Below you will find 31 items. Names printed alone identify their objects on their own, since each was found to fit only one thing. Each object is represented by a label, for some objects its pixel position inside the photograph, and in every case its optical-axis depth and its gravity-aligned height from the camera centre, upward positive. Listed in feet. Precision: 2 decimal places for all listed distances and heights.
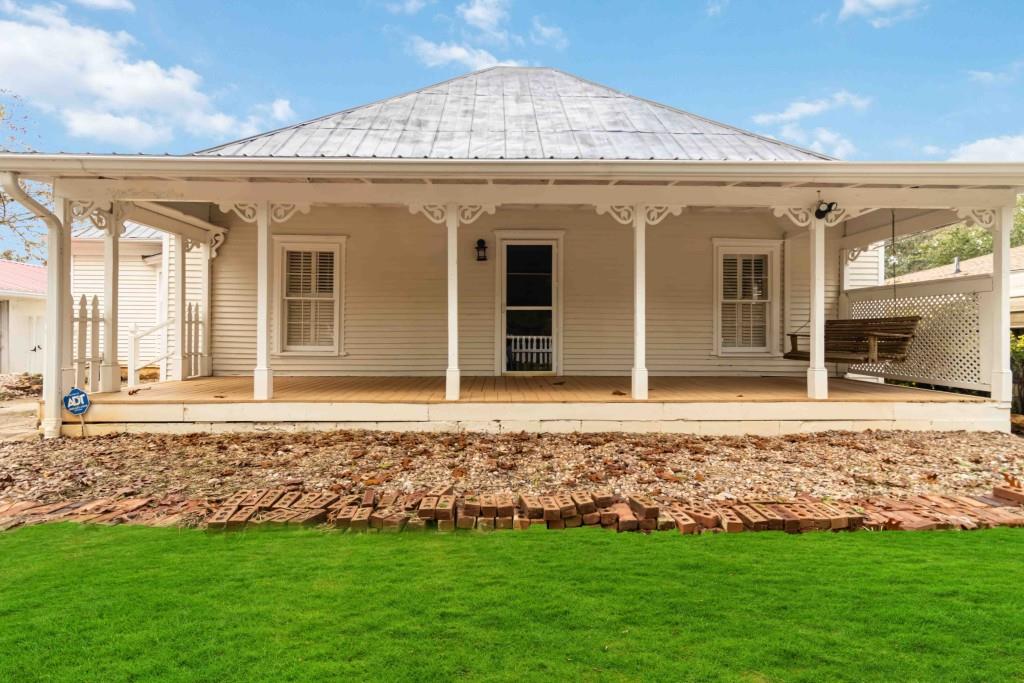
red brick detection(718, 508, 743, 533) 10.55 -3.44
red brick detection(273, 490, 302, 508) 11.81 -3.49
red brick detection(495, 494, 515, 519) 11.00 -3.34
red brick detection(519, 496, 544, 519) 11.03 -3.37
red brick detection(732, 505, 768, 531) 10.60 -3.42
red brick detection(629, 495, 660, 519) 10.75 -3.32
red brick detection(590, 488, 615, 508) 11.64 -3.36
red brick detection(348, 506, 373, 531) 10.73 -3.55
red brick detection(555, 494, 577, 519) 10.93 -3.30
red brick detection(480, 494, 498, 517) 10.99 -3.36
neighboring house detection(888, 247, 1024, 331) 33.50 +6.70
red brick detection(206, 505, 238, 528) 10.64 -3.51
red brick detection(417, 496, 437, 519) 10.88 -3.35
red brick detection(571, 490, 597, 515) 11.08 -3.26
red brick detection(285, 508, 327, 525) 10.96 -3.55
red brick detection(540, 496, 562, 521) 10.84 -3.36
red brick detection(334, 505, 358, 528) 10.81 -3.50
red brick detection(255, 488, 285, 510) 11.64 -3.46
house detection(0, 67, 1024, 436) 19.45 +3.30
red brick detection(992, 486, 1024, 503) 12.43 -3.41
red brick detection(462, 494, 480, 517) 10.95 -3.33
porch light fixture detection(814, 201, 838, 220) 20.20 +4.85
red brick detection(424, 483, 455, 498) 12.50 -3.50
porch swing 22.07 +0.11
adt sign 19.24 -2.24
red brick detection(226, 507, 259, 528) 10.71 -3.50
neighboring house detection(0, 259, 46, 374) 48.34 +1.04
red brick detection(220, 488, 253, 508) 11.74 -3.49
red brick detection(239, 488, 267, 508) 11.63 -3.46
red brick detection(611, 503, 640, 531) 10.68 -3.47
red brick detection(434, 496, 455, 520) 10.93 -3.37
